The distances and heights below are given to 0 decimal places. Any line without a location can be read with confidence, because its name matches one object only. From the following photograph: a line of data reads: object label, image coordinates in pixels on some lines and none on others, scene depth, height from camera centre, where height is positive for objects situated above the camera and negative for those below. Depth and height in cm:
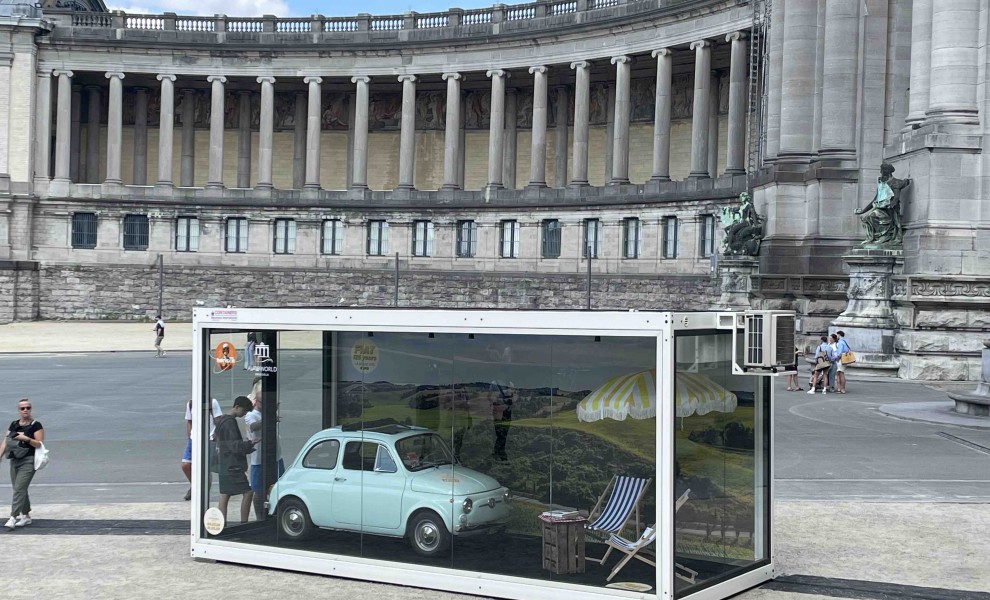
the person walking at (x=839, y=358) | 3091 -145
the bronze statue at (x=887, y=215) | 3472 +256
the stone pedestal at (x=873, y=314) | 3397 -33
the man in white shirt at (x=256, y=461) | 1340 -193
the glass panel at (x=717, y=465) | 1173 -170
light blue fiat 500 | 1234 -210
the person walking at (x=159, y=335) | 4681 -188
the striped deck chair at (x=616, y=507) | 1171 -207
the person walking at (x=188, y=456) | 1667 -238
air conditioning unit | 1186 -40
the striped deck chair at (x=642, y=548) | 1154 -244
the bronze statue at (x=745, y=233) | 4628 +260
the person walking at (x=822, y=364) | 3059 -160
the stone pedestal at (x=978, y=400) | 2541 -201
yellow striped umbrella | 1165 -98
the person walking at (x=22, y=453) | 1516 -223
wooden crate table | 1185 -245
